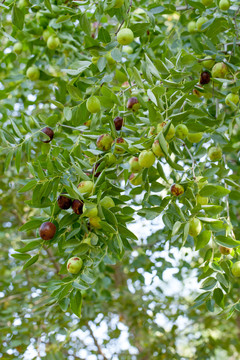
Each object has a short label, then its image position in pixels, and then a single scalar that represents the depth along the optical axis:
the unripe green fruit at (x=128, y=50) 2.72
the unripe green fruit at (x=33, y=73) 2.65
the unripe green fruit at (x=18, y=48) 2.76
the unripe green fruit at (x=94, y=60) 1.83
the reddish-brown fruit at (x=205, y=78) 2.01
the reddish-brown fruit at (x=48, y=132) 1.83
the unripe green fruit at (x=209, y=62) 2.04
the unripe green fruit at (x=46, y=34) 2.64
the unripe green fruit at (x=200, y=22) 2.20
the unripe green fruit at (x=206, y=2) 2.15
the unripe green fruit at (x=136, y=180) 1.84
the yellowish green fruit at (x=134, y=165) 1.79
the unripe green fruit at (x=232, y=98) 1.87
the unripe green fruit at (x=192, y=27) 2.47
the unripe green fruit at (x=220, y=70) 1.93
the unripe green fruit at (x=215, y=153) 2.04
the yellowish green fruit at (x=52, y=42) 2.54
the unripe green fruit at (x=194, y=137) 1.87
